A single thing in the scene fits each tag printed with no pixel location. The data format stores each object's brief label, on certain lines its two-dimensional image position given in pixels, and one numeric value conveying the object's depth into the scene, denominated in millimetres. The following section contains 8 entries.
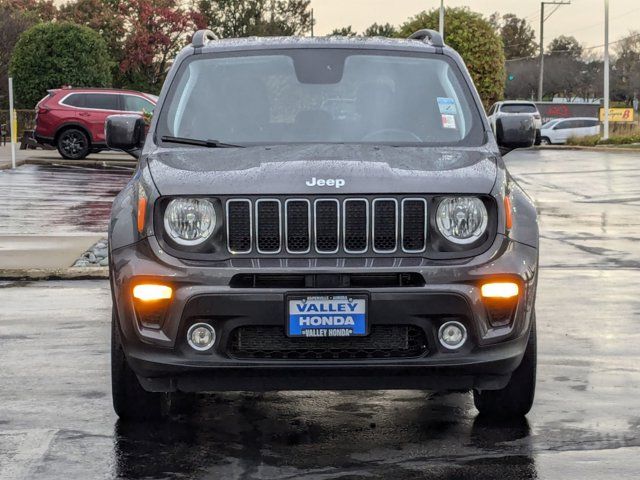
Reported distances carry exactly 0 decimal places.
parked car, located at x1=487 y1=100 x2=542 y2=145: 47291
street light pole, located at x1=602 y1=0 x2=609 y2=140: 49938
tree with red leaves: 56000
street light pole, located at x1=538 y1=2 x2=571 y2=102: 83231
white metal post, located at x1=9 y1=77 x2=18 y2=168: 28250
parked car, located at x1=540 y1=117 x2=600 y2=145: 54688
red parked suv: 32250
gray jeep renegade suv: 5562
